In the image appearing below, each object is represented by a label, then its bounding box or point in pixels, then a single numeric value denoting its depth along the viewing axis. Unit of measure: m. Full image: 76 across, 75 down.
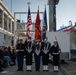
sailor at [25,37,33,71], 8.32
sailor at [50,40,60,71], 8.21
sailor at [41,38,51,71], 8.24
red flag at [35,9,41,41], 10.23
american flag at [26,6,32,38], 10.93
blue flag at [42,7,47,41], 11.22
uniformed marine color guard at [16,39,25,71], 8.35
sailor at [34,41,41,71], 8.23
